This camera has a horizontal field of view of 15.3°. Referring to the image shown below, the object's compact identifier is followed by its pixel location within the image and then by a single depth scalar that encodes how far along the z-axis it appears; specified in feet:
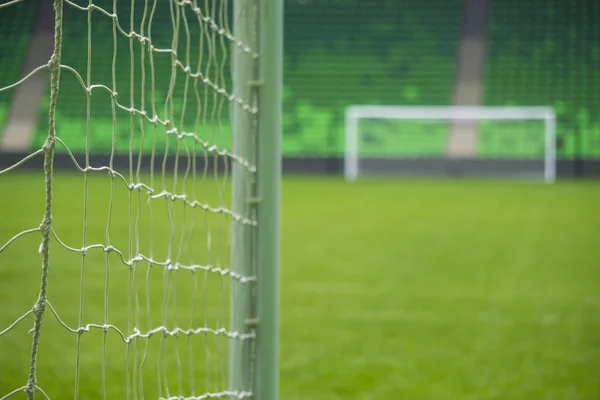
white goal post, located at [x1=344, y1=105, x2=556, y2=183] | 219.31
